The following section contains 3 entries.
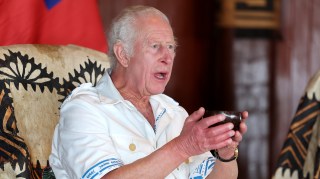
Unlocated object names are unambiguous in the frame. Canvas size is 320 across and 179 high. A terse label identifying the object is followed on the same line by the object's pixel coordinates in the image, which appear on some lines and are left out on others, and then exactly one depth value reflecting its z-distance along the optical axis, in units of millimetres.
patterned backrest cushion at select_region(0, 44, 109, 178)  4617
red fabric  5715
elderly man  4230
